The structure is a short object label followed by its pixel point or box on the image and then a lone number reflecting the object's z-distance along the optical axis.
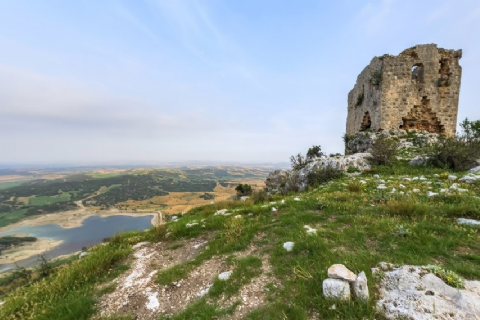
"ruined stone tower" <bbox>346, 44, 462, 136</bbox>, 16.36
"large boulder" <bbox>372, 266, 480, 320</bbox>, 2.54
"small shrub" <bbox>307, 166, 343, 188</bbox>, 12.07
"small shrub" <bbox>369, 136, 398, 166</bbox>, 12.40
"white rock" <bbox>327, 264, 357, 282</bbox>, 3.08
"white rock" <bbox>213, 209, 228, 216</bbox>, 8.28
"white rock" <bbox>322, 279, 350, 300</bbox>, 2.93
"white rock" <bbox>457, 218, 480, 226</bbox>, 4.68
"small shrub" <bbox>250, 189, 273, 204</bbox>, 10.22
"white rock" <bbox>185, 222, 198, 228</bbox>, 7.17
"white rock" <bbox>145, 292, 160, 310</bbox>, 3.74
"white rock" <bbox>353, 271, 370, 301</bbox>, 2.85
